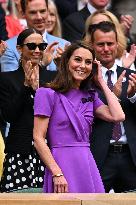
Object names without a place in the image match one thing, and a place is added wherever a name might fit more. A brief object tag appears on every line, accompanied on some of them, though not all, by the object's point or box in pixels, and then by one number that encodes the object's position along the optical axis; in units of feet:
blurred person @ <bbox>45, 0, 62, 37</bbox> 68.38
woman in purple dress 42.37
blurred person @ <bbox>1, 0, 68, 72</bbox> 57.93
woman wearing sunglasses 49.06
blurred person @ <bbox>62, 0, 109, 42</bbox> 66.79
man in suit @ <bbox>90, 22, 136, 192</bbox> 49.14
